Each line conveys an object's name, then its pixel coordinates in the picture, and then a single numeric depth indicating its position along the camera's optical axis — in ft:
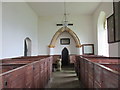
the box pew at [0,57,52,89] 4.46
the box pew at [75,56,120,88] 4.29
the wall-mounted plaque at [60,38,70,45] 33.61
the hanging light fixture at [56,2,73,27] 30.33
